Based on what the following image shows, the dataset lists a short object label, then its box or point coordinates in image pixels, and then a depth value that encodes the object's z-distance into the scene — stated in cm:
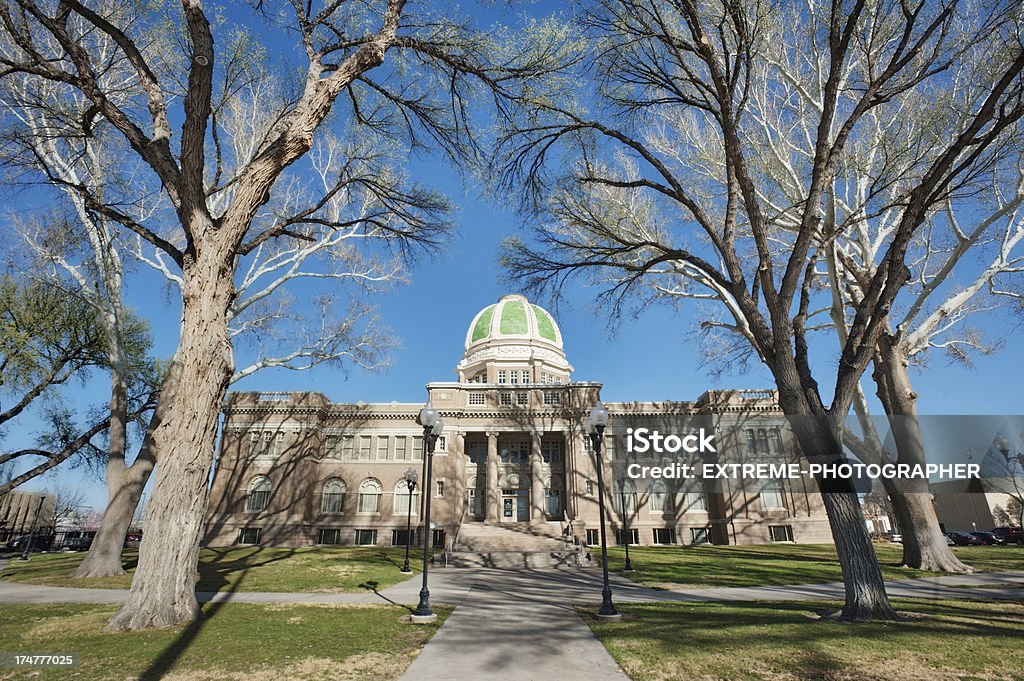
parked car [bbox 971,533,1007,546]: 3513
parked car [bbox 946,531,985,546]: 3597
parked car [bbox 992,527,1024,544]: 3597
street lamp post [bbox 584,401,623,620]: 1141
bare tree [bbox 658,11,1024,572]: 1503
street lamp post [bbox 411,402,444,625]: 914
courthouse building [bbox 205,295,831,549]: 3634
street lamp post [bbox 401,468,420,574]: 2281
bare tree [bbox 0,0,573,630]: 794
